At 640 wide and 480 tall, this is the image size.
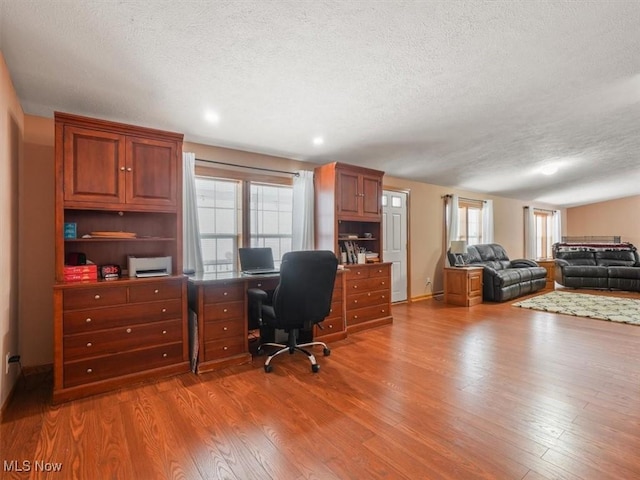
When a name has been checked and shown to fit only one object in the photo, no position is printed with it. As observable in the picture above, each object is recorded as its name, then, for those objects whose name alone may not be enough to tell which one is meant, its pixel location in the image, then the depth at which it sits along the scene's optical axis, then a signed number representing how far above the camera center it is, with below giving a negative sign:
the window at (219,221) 3.65 +0.23
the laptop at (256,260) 3.45 -0.22
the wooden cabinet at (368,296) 4.03 -0.75
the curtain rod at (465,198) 6.50 +0.92
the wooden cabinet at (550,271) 7.49 -0.75
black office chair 2.75 -0.48
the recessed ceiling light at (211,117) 2.98 +1.21
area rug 4.70 -1.14
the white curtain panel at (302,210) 4.23 +0.41
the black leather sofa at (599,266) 6.95 -0.63
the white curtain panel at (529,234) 8.62 +0.15
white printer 2.75 -0.23
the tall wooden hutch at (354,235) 4.05 +0.17
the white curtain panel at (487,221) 7.45 +0.45
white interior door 5.50 +0.06
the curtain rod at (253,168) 3.62 +0.92
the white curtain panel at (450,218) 6.47 +0.45
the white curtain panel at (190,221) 3.38 +0.22
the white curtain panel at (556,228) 9.90 +0.36
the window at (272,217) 4.00 +0.31
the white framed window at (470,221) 7.03 +0.44
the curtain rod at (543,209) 9.09 +0.89
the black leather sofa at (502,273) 5.84 -0.66
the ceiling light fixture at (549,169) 5.68 +1.32
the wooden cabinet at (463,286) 5.53 -0.83
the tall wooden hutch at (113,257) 2.37 -0.15
